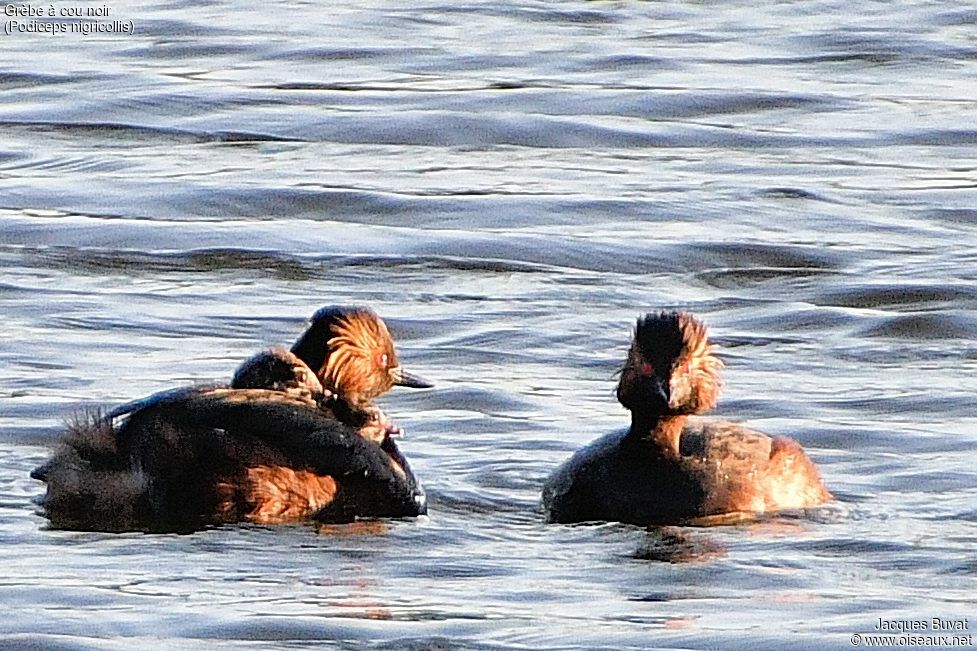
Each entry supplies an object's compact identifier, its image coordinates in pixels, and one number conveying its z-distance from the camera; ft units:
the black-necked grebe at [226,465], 62.49
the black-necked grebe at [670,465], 66.80
